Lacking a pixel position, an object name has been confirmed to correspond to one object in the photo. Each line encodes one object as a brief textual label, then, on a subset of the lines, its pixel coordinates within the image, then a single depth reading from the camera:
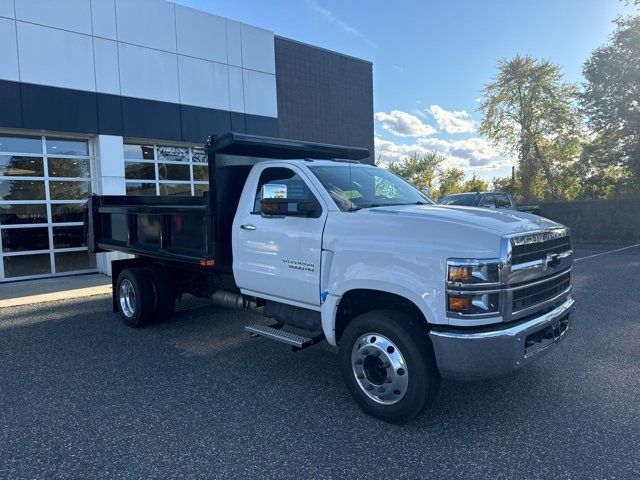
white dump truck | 3.35
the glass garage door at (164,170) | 12.54
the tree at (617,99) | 19.73
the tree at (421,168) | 46.16
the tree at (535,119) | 26.31
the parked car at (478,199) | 14.41
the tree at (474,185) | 52.47
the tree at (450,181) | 50.91
